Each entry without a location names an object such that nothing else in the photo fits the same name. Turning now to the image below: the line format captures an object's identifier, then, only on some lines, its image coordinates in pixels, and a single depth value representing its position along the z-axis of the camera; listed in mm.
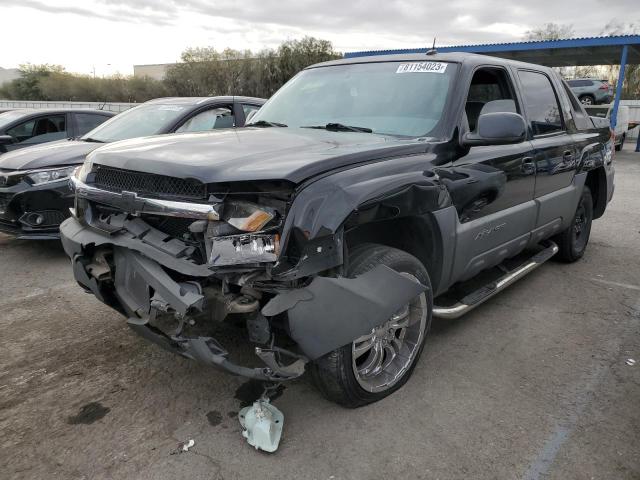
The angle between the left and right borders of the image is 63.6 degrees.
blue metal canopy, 18188
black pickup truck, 2311
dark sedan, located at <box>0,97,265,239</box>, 5223
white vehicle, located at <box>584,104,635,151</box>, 19047
